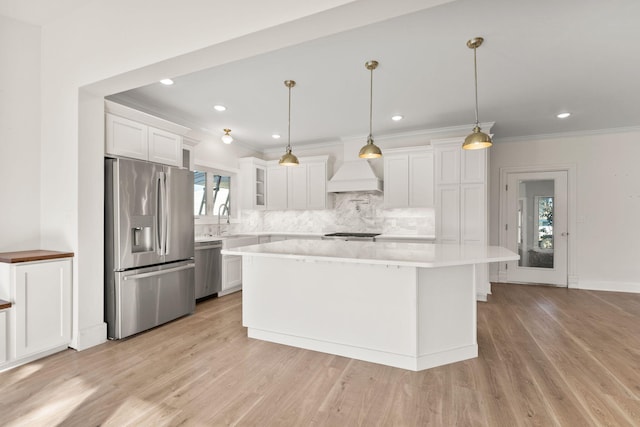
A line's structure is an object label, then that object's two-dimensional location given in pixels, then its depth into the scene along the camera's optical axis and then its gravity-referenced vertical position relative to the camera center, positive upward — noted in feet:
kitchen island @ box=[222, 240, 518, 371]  8.07 -2.56
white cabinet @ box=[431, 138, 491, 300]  14.80 +0.88
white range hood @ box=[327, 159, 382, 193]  17.10 +2.02
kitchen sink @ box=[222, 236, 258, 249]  15.34 -1.44
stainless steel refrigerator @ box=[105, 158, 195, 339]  9.78 -1.11
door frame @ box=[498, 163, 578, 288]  17.39 +0.06
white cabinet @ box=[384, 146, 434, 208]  15.96 +1.94
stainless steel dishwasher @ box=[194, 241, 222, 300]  13.98 -2.61
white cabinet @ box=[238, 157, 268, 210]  19.02 +2.00
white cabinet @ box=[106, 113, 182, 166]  9.98 +2.61
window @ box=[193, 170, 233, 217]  16.90 +1.21
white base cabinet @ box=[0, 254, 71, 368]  7.93 -2.60
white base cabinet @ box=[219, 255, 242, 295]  15.30 -3.11
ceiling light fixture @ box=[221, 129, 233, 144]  15.50 +3.90
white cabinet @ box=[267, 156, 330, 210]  18.88 +1.85
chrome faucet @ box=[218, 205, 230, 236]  18.19 +0.27
